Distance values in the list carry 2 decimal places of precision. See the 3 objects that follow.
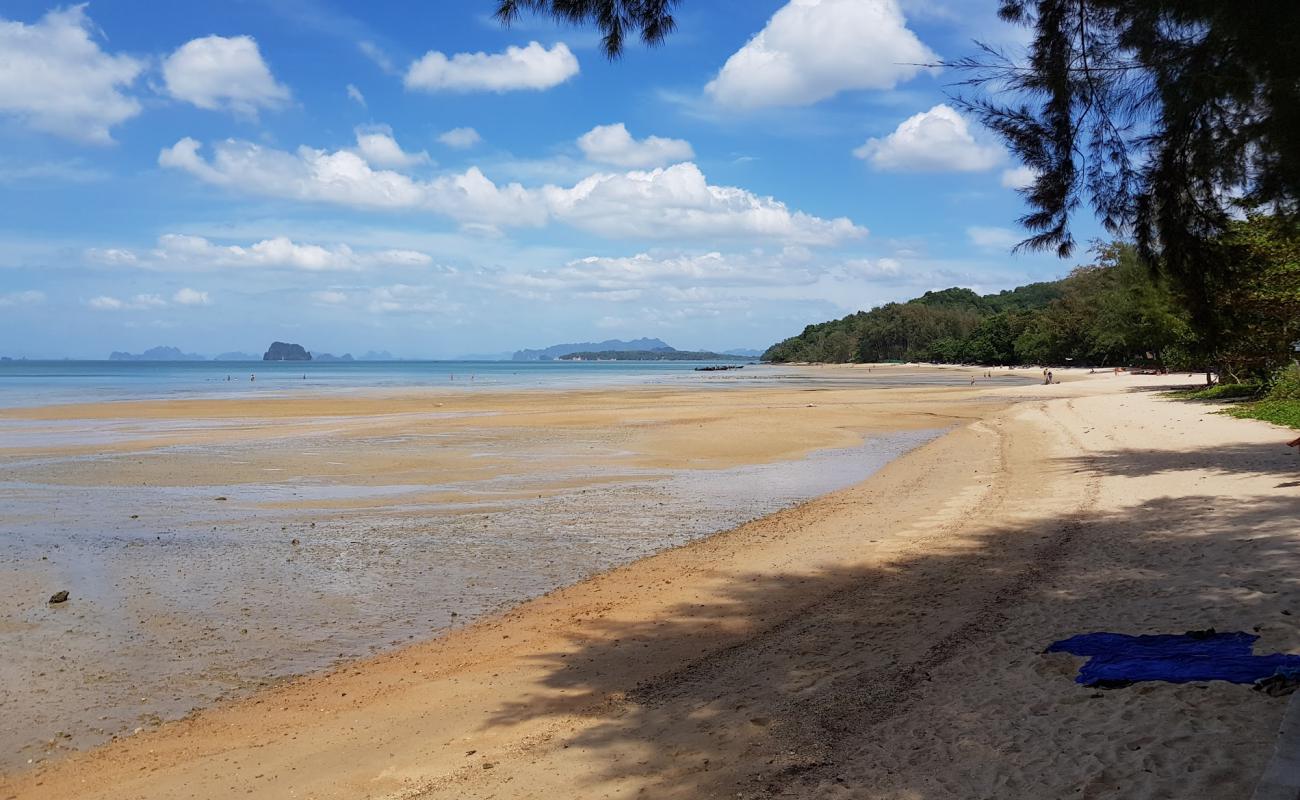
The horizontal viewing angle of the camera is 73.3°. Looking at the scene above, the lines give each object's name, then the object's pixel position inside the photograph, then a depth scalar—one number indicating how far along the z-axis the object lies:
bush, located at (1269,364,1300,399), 23.88
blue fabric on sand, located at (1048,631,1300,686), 5.13
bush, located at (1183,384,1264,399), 29.38
